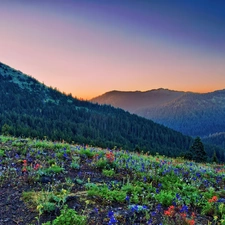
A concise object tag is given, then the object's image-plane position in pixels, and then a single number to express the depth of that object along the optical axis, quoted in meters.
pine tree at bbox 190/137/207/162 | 49.69
